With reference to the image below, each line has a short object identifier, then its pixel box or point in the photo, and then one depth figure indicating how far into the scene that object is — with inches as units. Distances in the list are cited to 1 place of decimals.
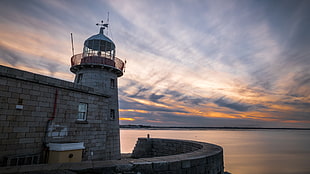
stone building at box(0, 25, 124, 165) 247.1
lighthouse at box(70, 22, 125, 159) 483.8
